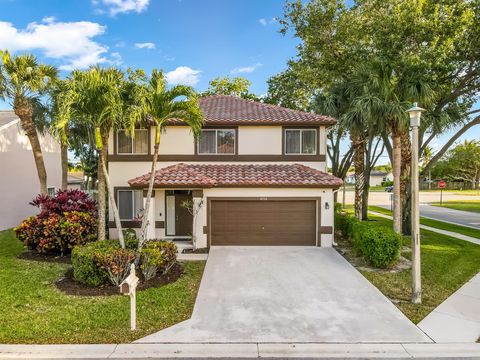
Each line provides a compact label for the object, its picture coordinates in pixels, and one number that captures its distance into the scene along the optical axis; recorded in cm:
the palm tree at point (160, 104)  1009
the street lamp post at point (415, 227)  788
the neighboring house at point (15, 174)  1847
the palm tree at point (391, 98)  1168
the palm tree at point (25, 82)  1362
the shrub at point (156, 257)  932
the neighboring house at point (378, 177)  10306
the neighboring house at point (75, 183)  2759
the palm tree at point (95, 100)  956
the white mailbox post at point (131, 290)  647
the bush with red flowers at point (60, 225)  1189
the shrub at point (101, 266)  871
